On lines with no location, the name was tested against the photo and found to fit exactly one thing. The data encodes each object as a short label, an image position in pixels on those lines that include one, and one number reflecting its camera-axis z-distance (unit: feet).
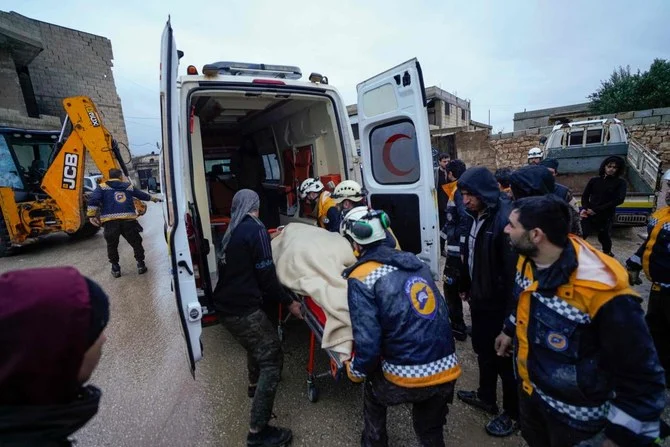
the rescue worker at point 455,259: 10.30
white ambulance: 7.05
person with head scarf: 7.23
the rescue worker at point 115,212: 18.28
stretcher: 6.66
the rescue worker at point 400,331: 5.33
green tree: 52.39
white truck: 18.48
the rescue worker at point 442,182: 17.43
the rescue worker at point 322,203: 11.10
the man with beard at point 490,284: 7.02
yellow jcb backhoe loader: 21.49
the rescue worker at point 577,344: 3.67
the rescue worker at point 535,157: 17.57
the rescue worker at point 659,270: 7.72
